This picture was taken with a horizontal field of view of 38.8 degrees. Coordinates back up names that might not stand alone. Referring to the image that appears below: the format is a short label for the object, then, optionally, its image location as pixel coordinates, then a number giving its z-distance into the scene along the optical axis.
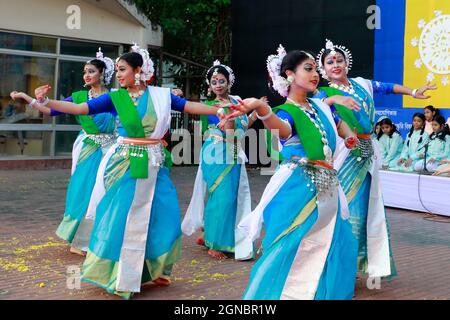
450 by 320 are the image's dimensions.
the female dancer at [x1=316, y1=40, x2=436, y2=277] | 5.06
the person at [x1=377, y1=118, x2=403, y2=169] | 10.36
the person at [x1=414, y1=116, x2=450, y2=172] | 9.50
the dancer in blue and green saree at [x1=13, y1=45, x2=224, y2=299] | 4.62
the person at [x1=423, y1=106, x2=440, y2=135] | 9.80
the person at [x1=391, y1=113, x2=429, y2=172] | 9.79
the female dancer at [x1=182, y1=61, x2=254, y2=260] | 6.26
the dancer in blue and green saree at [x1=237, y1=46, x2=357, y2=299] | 3.69
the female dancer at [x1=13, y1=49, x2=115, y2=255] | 6.23
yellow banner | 10.24
